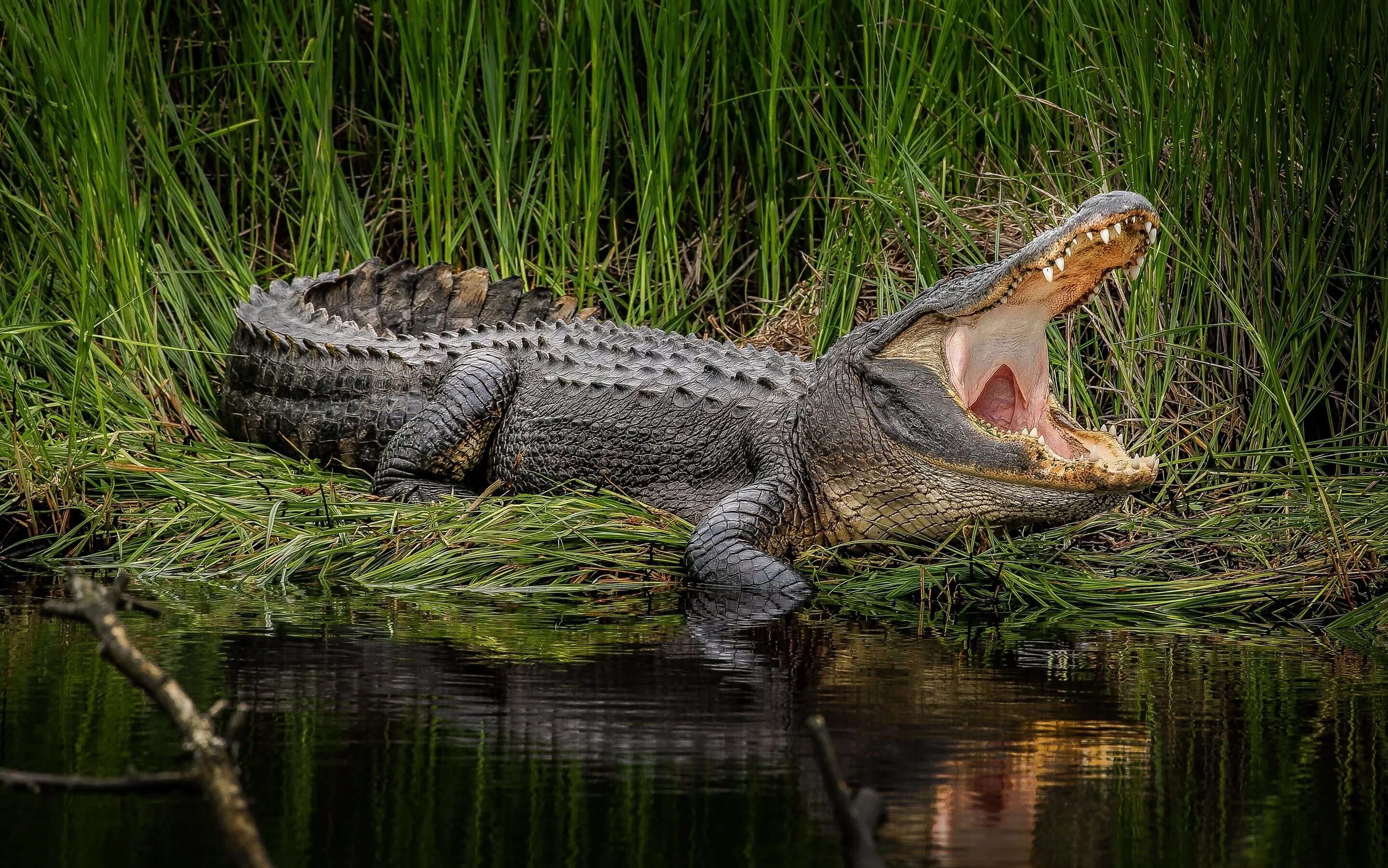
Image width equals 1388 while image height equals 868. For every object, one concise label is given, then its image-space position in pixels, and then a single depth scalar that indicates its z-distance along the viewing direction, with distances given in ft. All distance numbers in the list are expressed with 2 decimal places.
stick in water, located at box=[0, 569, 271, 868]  43.09
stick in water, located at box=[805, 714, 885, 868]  42.68
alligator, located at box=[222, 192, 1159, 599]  67.50
